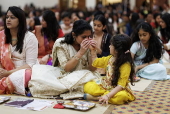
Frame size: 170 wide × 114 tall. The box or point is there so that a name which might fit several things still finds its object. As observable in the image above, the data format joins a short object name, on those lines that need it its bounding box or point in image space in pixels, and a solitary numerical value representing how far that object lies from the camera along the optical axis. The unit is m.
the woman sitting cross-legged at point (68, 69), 2.94
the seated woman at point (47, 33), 4.47
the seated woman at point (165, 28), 5.41
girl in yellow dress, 2.72
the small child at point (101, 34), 4.18
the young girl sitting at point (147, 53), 4.01
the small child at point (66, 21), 6.36
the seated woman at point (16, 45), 3.28
